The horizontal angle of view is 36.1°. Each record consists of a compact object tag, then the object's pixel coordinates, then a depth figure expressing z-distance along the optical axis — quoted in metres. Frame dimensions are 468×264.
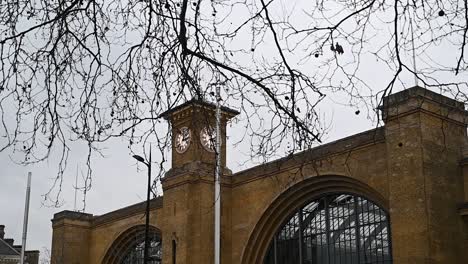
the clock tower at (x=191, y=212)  27.75
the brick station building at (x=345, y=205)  20.61
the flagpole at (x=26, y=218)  35.38
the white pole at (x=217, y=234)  26.13
